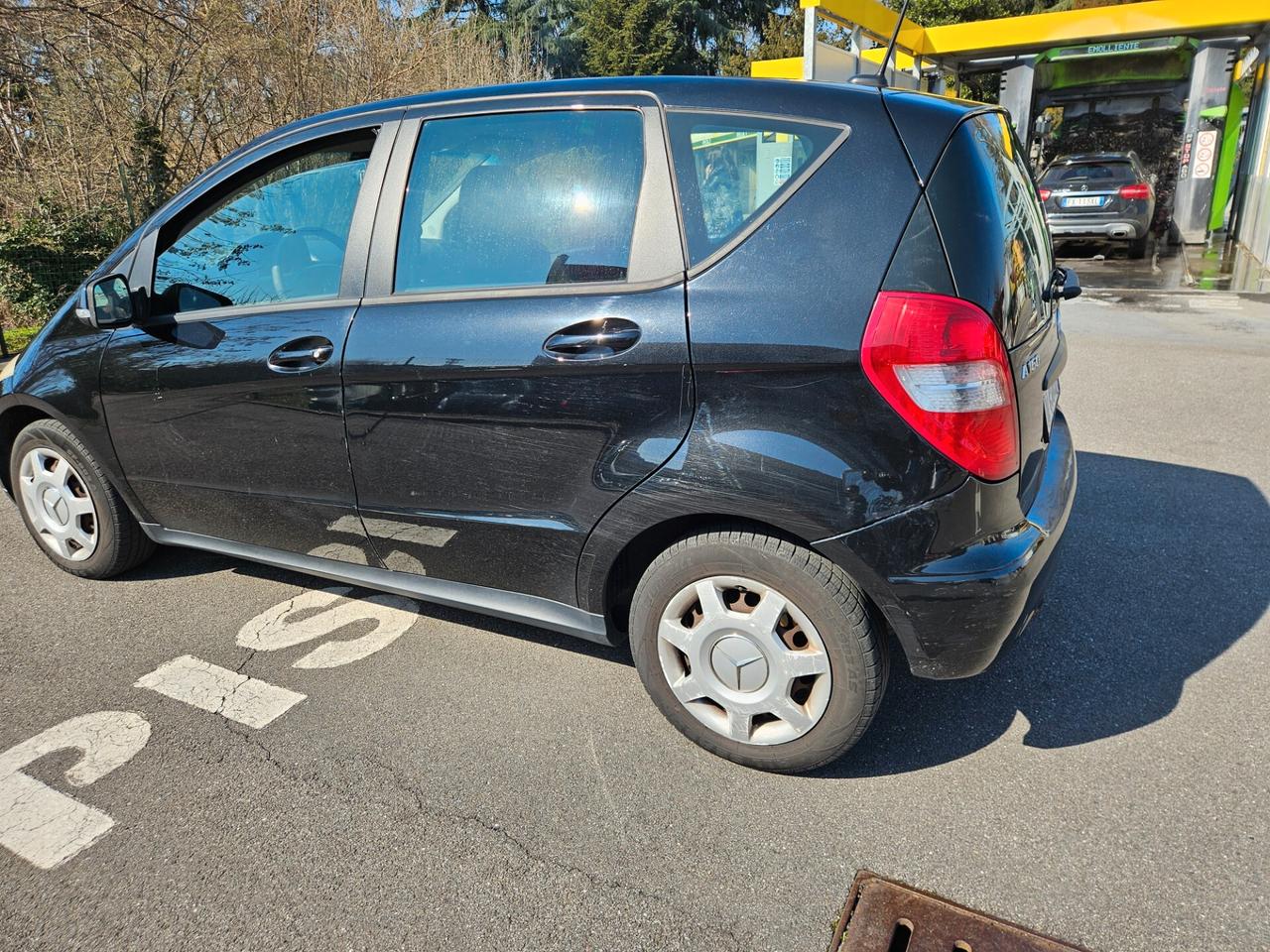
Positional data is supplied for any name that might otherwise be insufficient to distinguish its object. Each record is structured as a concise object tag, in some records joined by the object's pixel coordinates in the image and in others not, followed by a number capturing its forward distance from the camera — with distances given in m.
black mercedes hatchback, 2.07
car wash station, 13.80
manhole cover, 1.85
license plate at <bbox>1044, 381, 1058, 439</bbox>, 2.59
